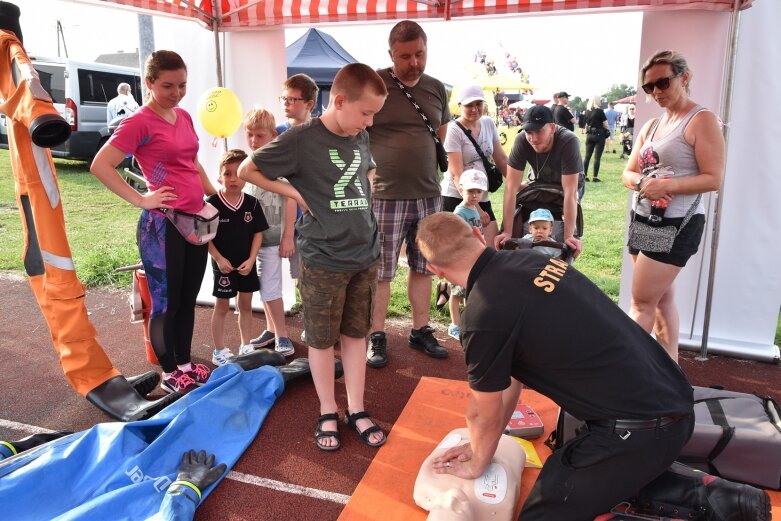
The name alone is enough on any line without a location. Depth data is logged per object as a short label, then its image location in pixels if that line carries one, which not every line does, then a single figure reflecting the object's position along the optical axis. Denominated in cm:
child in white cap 387
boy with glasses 373
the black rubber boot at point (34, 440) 268
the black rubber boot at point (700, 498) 201
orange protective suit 273
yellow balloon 418
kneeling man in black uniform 190
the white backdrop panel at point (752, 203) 364
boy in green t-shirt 266
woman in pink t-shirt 293
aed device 291
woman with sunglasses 305
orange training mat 245
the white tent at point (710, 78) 367
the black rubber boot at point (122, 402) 303
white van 1254
